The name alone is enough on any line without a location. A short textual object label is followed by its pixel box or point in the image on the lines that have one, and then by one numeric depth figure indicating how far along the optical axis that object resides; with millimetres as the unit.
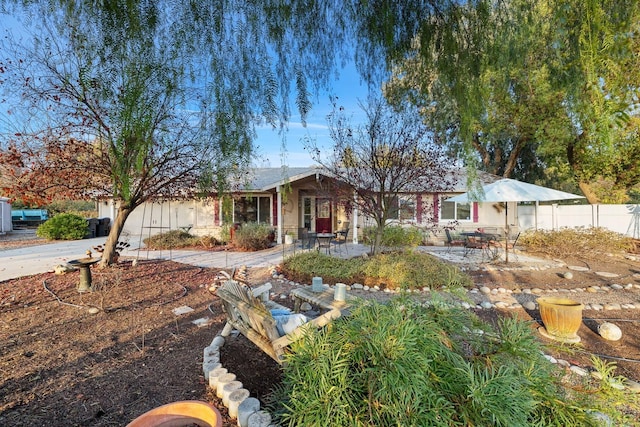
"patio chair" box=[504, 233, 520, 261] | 10642
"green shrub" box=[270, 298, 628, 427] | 1669
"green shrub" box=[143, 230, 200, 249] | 13450
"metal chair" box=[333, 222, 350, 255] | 12625
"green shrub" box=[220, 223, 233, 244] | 13688
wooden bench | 2564
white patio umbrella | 9055
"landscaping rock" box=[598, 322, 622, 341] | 4348
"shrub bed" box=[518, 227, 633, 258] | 10562
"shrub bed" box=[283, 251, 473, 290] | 6943
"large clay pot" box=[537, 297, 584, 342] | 4340
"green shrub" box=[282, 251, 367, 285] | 7301
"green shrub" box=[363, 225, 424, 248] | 11930
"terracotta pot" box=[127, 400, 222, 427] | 1956
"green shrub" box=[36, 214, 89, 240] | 15398
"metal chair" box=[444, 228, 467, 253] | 12870
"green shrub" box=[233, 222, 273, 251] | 12773
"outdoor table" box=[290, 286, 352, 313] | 4125
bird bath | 5910
